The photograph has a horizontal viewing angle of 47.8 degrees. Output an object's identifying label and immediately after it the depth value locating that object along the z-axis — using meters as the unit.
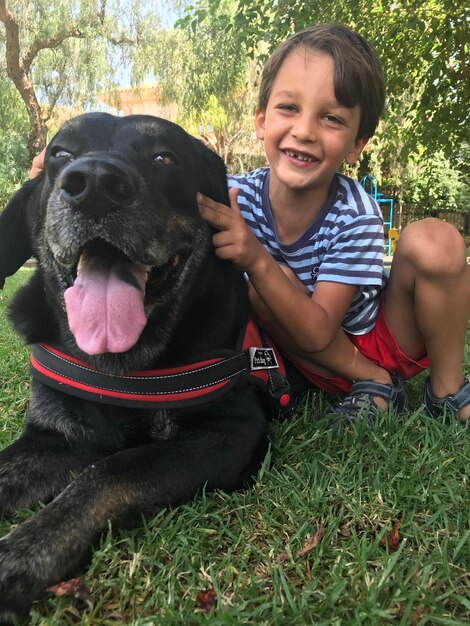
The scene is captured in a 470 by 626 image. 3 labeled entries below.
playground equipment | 19.17
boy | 0.56
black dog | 0.37
